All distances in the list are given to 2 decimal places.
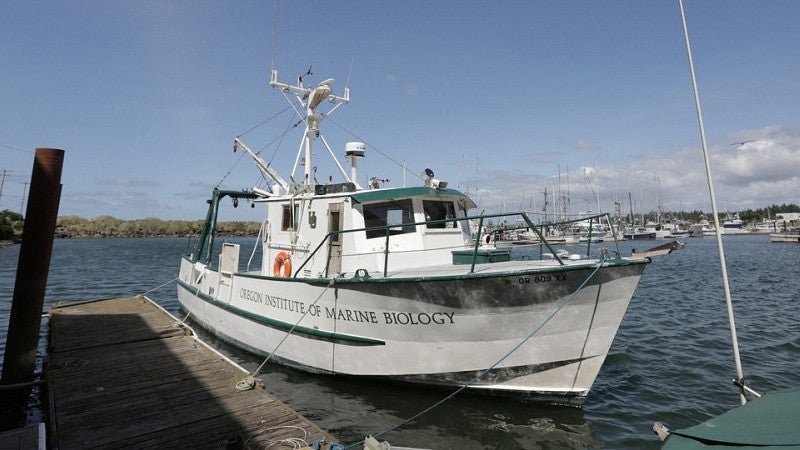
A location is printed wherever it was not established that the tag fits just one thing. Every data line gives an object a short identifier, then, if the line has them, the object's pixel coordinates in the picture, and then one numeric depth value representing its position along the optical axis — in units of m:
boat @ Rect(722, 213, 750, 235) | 102.13
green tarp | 3.00
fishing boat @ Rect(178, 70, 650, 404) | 6.07
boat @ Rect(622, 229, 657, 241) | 87.44
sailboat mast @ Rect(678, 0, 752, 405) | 4.54
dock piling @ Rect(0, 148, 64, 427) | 6.68
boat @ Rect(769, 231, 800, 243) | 57.59
